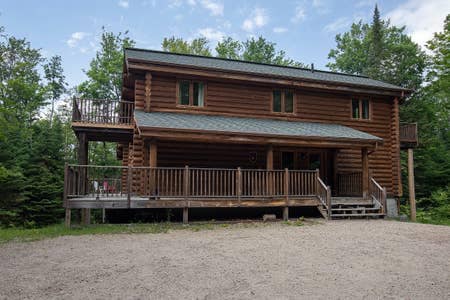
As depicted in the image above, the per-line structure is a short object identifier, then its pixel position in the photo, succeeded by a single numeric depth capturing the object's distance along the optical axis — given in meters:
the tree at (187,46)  36.62
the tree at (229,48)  40.09
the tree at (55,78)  33.72
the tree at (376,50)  31.64
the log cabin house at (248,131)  11.83
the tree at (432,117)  26.09
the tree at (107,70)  32.44
